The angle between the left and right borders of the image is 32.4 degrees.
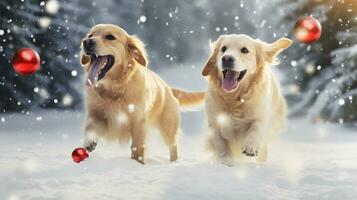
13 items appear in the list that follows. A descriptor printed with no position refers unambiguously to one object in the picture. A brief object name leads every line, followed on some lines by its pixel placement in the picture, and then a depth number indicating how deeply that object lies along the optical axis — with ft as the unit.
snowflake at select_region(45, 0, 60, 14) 29.66
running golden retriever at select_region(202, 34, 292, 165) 16.28
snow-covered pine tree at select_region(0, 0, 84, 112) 29.07
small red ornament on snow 15.75
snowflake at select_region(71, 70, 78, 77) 30.03
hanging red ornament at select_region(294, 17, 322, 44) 16.03
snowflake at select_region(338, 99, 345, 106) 28.32
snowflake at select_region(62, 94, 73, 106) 32.51
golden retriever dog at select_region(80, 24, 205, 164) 16.93
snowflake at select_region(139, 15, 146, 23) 44.56
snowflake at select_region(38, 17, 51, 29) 29.63
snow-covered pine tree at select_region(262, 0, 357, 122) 27.32
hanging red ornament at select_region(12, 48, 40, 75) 15.57
